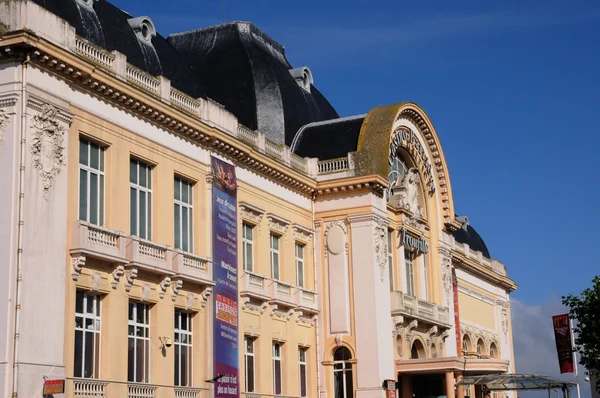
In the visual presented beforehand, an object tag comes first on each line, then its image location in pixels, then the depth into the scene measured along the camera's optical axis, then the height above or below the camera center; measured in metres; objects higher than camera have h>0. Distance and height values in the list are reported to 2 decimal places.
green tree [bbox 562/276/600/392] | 39.66 +3.57
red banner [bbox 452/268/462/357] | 46.50 +4.55
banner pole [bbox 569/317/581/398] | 47.62 +2.38
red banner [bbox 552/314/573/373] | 48.62 +3.67
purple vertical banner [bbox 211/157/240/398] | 30.86 +4.56
